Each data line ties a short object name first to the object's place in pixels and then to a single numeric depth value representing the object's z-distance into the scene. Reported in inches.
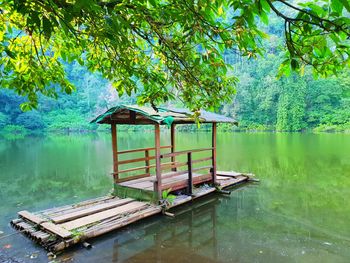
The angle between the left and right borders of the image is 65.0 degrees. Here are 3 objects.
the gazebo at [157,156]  226.2
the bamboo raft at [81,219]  163.2
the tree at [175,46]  53.9
